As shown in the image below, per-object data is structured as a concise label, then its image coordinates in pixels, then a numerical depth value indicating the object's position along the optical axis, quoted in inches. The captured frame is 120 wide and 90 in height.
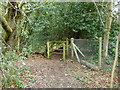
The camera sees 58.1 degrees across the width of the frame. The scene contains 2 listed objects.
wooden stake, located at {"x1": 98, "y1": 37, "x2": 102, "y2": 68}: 167.7
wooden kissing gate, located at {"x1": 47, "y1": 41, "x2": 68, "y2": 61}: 240.2
